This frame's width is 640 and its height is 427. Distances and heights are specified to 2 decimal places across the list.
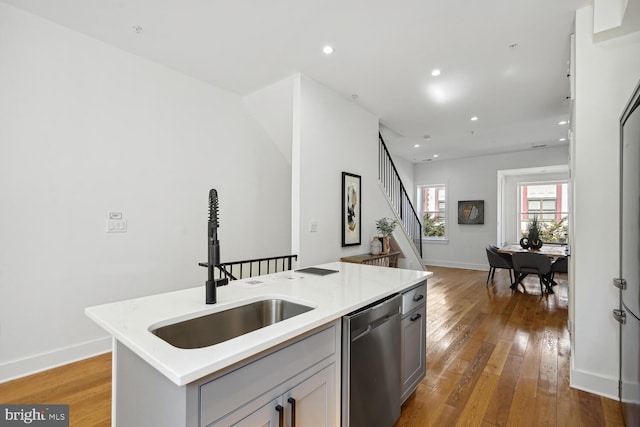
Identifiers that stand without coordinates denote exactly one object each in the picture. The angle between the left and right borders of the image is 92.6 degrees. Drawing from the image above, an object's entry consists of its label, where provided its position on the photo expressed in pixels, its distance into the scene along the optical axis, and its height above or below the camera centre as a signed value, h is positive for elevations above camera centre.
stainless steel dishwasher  1.48 -0.78
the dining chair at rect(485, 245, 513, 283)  5.73 -0.80
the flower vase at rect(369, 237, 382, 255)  4.40 -0.44
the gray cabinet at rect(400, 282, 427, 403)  2.00 -0.85
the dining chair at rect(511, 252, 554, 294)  5.03 -0.81
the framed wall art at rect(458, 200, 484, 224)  7.73 +0.13
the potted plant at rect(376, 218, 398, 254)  4.49 -0.21
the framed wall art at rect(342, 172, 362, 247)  3.98 +0.10
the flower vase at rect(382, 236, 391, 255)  4.54 -0.42
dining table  5.25 -0.62
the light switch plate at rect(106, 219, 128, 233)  2.90 -0.10
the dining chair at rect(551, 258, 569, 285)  5.44 -0.87
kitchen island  0.91 -0.50
